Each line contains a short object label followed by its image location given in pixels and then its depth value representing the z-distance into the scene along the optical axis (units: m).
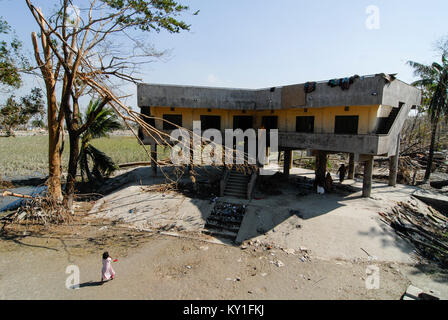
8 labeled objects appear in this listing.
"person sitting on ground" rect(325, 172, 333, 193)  14.90
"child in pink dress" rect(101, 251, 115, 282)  7.14
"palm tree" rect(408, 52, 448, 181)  18.30
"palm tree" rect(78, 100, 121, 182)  16.20
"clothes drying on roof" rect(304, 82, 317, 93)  13.32
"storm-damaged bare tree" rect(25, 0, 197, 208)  10.25
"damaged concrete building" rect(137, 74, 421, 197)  11.91
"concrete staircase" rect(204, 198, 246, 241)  11.18
